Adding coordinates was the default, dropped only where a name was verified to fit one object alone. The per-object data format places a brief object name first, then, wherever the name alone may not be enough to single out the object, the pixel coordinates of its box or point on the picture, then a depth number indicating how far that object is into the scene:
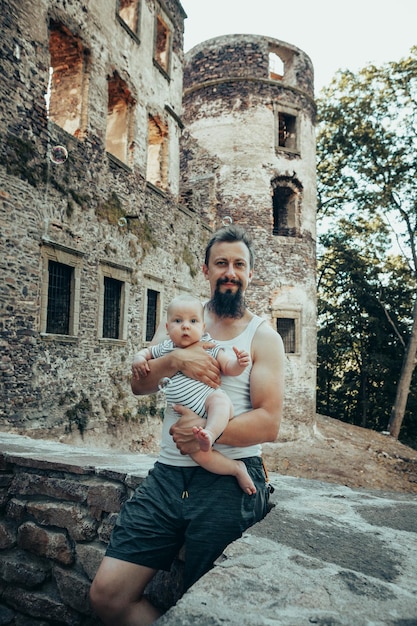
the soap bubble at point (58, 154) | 8.35
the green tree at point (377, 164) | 20.78
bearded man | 2.05
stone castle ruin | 7.70
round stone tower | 17.33
